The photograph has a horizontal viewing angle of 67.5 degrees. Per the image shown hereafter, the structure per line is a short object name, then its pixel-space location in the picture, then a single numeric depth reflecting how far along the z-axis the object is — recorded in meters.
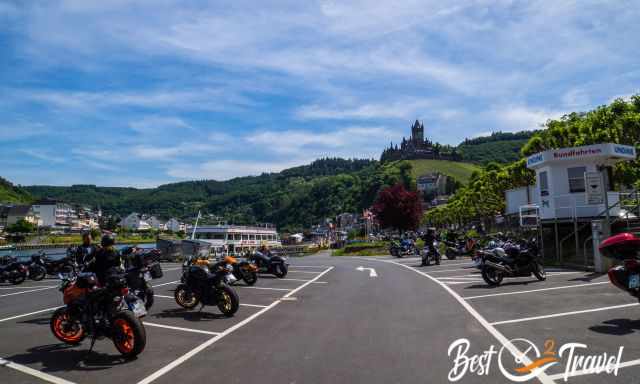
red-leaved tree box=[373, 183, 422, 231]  43.28
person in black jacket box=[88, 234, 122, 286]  7.88
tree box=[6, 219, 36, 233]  98.81
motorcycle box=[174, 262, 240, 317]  9.82
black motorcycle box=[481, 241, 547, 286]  13.52
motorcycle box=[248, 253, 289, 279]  17.86
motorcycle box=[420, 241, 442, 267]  21.80
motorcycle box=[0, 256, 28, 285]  19.09
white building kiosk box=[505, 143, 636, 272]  19.23
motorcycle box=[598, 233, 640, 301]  8.02
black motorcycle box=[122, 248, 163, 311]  10.27
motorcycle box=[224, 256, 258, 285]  15.62
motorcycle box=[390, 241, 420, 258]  30.53
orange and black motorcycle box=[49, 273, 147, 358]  6.59
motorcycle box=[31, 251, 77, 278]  19.76
